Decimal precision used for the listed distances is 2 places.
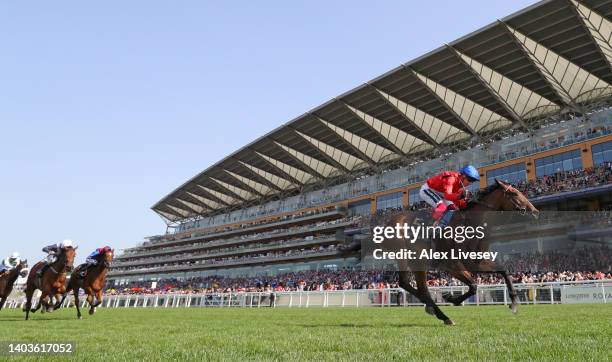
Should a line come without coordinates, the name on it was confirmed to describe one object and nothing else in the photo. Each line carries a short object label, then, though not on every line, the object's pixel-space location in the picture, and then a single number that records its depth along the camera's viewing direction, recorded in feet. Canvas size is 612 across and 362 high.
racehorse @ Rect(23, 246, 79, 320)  38.45
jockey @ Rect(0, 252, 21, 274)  48.48
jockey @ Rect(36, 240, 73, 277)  40.07
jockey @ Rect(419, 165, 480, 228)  22.97
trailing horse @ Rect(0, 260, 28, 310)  44.52
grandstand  109.09
